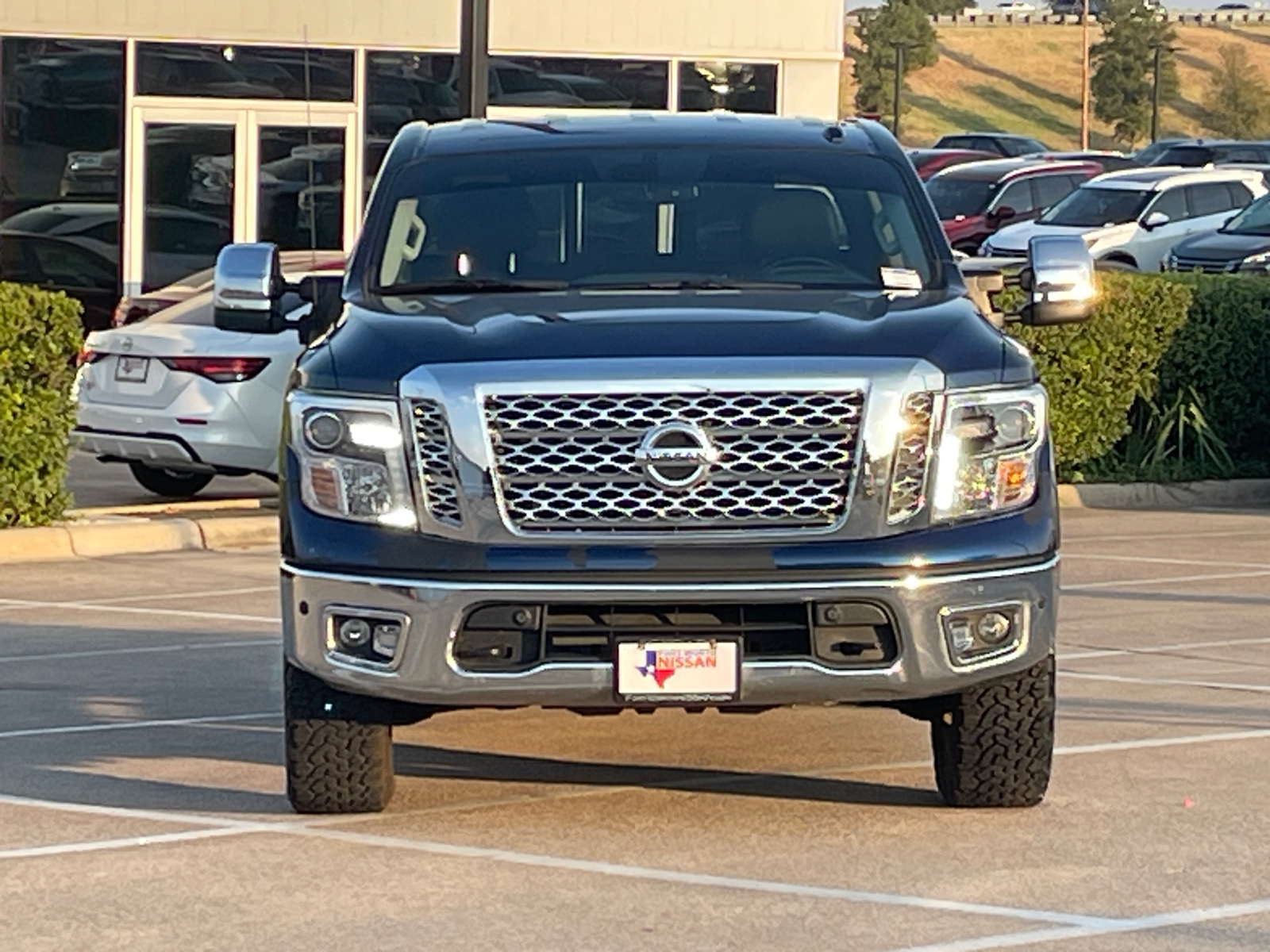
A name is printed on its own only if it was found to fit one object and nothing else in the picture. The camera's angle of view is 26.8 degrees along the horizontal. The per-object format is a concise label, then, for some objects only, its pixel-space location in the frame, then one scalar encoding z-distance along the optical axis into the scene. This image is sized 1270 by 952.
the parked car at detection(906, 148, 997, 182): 49.62
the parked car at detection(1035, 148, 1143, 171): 44.74
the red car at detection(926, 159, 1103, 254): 37.88
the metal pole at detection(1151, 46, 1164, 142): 80.62
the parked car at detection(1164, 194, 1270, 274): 28.66
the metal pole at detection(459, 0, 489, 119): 16.34
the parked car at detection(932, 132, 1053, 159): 59.62
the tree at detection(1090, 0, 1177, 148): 94.25
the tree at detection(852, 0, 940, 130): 93.88
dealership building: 23.36
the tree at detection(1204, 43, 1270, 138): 103.56
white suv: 33.38
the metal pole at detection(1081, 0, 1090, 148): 80.69
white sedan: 15.21
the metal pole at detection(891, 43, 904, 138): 74.81
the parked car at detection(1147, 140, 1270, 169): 50.16
